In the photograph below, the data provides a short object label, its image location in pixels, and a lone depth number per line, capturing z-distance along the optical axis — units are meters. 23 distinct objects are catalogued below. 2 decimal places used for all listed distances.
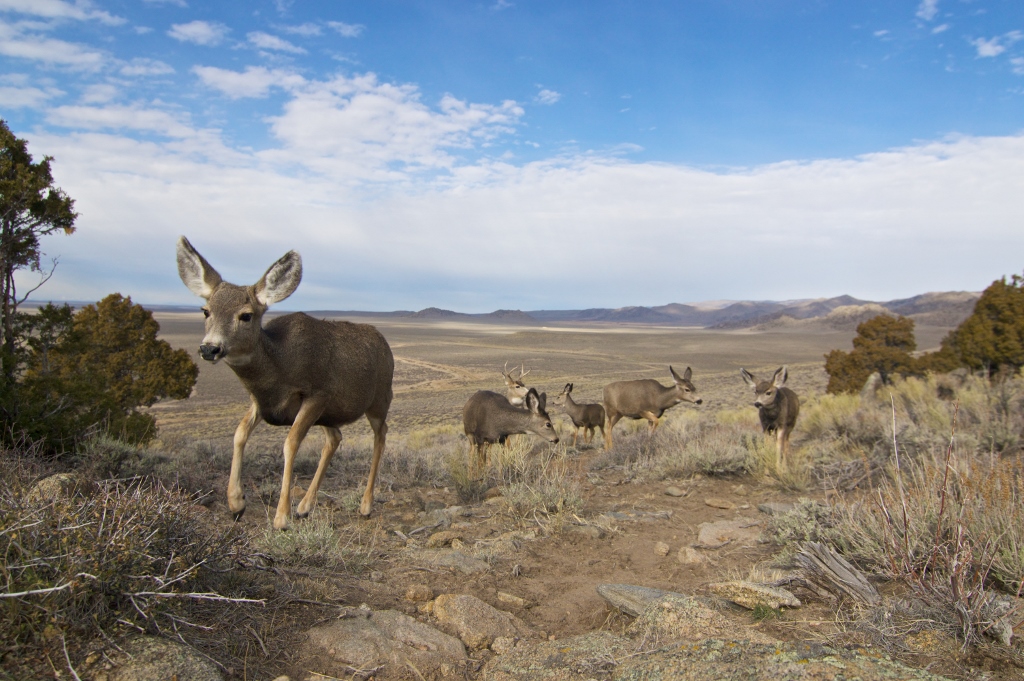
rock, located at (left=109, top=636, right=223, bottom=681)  2.50
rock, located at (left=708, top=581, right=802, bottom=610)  4.07
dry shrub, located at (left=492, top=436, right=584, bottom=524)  6.68
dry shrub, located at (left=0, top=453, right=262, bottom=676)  2.43
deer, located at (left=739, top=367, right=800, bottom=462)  11.21
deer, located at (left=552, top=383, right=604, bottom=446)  16.73
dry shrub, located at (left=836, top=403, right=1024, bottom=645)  3.52
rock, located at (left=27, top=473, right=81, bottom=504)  4.21
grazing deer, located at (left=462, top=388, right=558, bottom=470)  10.73
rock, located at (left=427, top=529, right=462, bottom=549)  5.53
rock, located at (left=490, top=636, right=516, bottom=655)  3.57
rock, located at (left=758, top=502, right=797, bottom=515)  7.16
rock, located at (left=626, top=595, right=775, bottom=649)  3.44
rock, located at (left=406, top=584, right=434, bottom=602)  4.09
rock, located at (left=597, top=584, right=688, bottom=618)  4.10
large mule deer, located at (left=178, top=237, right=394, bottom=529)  4.61
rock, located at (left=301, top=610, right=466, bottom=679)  3.20
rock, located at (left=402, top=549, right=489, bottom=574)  4.80
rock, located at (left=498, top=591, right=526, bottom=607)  4.36
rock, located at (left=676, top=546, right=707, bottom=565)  5.52
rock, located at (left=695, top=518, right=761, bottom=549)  6.03
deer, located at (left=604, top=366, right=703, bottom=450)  15.47
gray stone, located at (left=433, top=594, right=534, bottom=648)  3.70
